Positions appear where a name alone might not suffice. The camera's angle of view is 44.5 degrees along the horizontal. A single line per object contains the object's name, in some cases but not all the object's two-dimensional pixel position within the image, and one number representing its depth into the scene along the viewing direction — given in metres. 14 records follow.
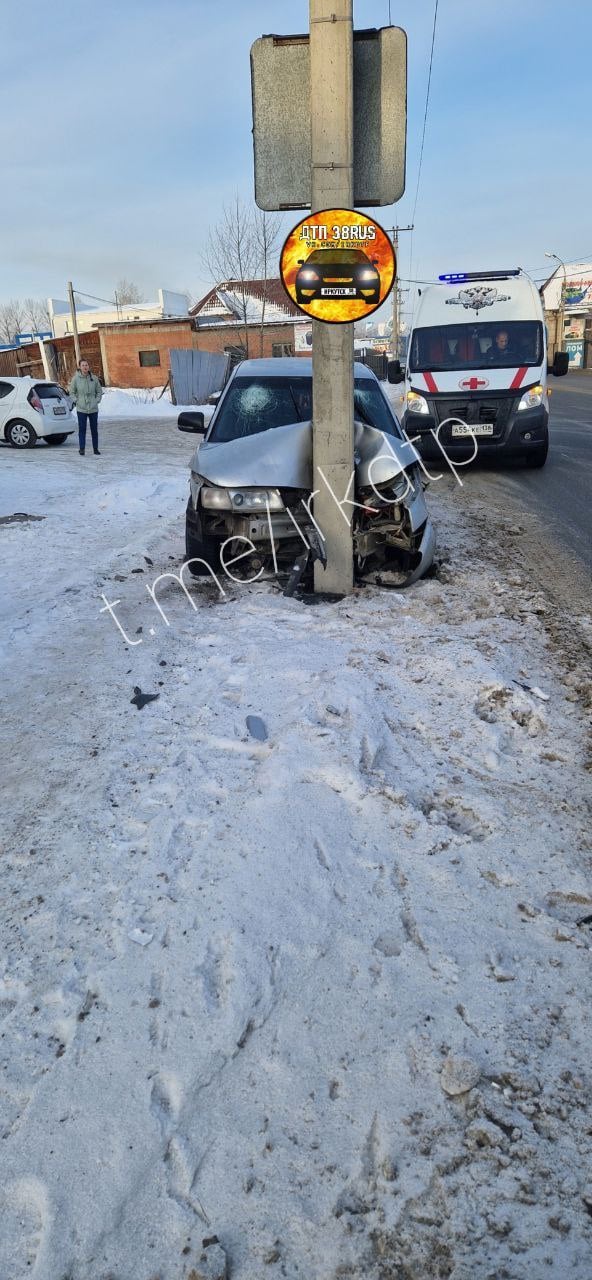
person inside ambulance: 10.47
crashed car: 5.20
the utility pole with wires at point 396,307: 47.84
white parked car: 16.77
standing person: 13.99
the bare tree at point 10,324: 117.06
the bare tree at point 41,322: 114.99
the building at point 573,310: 51.25
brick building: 39.34
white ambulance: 10.16
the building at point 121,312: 68.81
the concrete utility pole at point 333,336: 4.47
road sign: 4.66
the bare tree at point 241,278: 32.62
